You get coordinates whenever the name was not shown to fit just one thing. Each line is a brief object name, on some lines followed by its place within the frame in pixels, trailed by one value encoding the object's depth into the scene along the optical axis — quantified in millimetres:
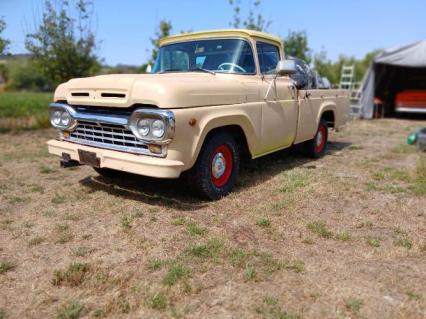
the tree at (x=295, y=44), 16859
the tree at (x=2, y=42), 9734
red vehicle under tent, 13323
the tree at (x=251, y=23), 14640
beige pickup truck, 3682
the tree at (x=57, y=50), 11406
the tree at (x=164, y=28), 14055
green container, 8516
